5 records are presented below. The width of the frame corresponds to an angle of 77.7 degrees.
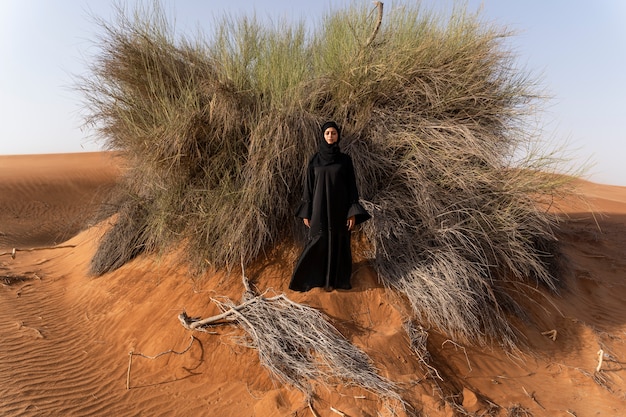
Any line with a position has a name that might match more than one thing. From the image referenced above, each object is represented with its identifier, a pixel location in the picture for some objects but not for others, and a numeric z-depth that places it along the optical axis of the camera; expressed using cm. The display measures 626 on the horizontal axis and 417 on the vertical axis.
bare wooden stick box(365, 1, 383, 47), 469
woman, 377
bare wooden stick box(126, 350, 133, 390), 350
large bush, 421
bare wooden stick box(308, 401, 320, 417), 291
